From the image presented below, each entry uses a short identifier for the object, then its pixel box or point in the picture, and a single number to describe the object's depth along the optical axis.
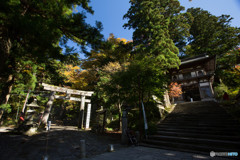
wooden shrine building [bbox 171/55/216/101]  17.00
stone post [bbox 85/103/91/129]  12.84
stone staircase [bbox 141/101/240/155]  4.96
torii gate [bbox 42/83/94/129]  12.39
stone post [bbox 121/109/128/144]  6.73
